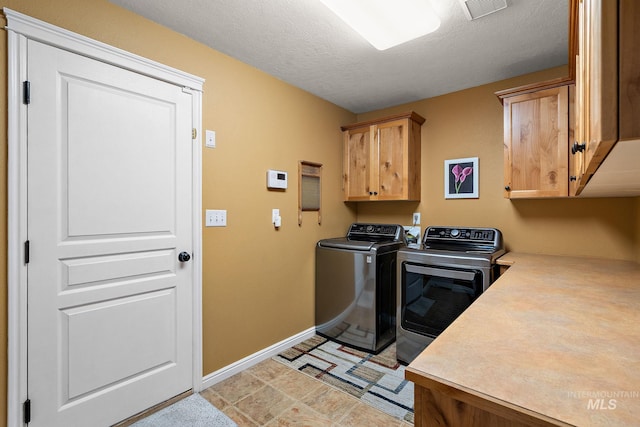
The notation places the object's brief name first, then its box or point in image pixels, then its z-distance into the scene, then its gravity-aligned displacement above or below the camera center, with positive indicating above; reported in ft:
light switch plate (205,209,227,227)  7.15 -0.14
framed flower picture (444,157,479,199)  9.37 +1.08
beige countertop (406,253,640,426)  1.88 -1.14
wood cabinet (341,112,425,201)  9.73 +1.80
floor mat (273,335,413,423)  6.65 -4.04
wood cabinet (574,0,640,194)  1.92 +0.91
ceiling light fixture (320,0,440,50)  5.19 +3.48
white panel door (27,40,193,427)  5.03 -0.52
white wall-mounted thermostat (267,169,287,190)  8.50 +0.92
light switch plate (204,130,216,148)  7.10 +1.71
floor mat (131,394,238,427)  5.91 -4.06
